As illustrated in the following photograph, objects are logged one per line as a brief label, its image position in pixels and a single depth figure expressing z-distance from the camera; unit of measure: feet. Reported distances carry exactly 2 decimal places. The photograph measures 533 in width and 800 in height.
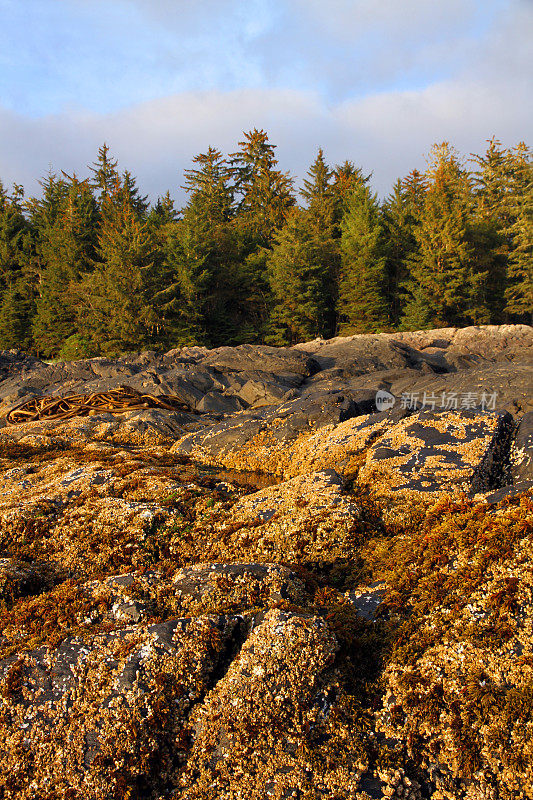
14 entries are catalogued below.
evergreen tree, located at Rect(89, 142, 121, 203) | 184.96
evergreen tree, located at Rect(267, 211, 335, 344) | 136.67
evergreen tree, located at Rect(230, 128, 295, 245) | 181.37
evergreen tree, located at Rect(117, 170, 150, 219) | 182.19
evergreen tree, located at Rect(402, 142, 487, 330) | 137.90
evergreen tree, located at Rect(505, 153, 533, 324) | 144.66
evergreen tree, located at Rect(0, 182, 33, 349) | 159.12
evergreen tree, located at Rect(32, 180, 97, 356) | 153.79
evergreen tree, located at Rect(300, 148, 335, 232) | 166.30
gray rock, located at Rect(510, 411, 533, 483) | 14.79
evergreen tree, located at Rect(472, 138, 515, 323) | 154.10
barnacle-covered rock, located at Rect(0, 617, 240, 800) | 6.54
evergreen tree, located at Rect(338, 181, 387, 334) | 140.77
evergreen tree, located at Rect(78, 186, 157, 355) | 126.82
